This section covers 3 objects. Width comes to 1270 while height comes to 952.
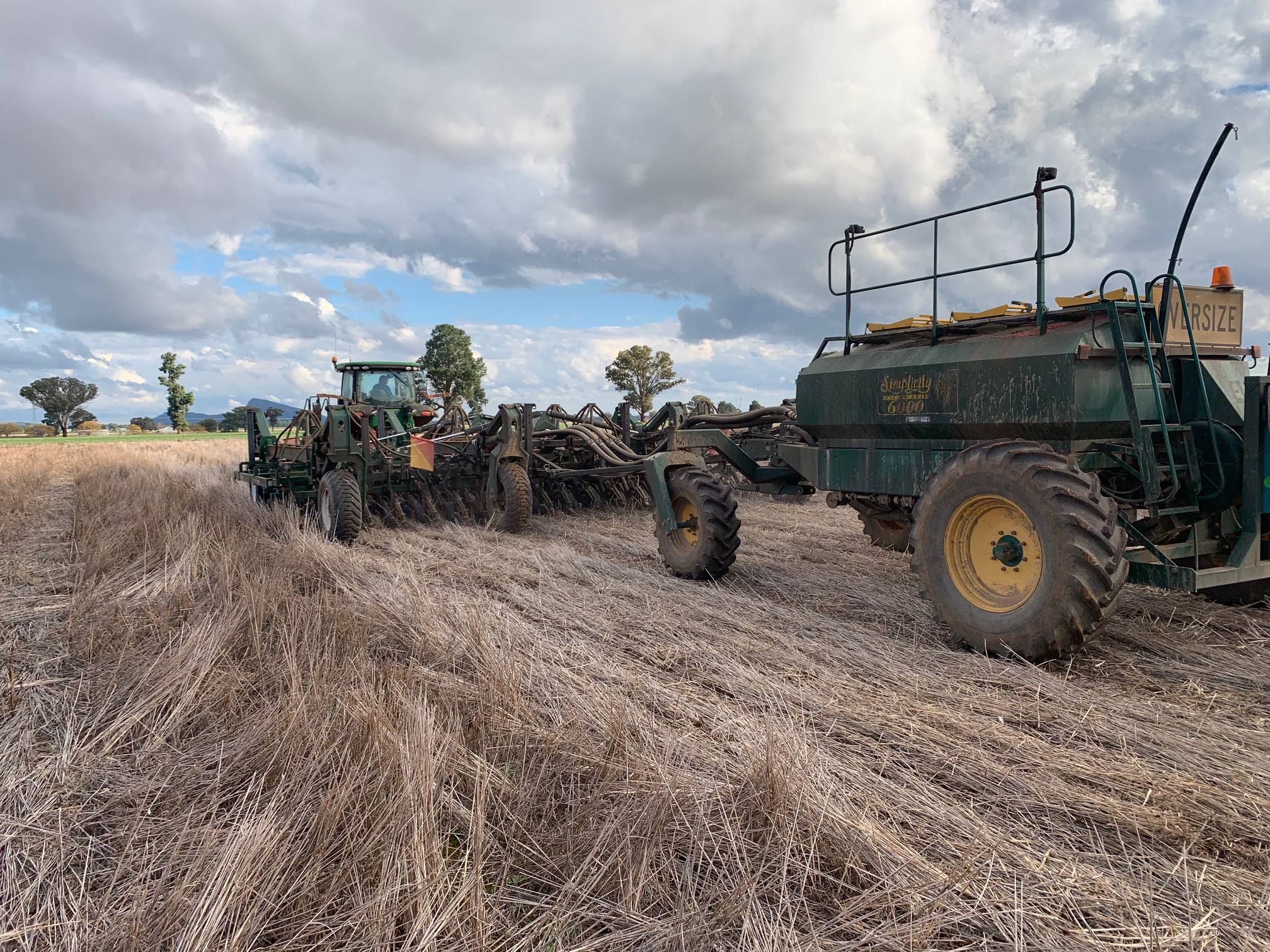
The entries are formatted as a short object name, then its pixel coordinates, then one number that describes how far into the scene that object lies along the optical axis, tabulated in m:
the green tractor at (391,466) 8.96
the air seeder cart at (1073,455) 3.85
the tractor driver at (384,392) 12.56
